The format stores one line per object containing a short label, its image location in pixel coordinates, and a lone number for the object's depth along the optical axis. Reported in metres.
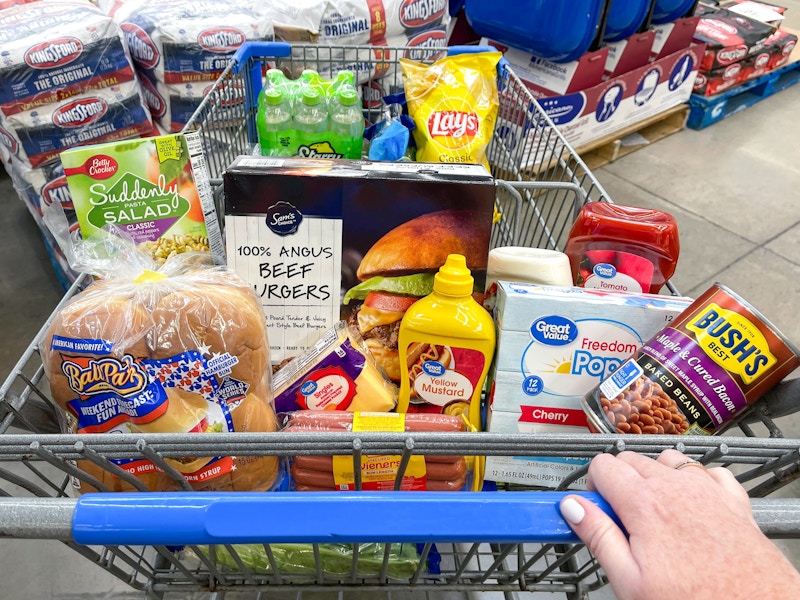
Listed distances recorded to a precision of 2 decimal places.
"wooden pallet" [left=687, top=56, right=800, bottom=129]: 3.45
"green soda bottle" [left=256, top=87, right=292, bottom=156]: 1.20
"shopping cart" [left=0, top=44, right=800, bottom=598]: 0.56
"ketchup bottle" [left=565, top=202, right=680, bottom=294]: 0.91
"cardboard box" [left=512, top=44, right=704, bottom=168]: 2.68
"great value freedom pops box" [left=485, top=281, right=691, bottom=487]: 0.82
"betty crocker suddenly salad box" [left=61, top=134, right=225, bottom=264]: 0.94
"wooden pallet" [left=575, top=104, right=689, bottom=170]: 3.07
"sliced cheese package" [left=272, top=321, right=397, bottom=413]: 0.92
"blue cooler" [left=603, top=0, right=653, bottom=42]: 2.42
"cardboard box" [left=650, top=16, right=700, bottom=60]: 2.85
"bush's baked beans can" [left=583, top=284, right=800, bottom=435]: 0.73
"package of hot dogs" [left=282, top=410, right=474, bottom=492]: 0.82
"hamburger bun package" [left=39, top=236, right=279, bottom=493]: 0.74
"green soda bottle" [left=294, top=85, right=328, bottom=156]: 1.23
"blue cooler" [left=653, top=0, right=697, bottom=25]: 2.68
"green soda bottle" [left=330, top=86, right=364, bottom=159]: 1.23
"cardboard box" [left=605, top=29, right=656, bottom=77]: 2.68
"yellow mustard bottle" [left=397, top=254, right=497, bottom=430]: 0.85
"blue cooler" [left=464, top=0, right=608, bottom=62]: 2.25
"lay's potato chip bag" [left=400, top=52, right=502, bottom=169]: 1.35
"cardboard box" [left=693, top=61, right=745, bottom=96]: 3.35
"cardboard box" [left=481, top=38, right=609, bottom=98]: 2.55
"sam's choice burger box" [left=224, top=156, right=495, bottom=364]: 0.88
